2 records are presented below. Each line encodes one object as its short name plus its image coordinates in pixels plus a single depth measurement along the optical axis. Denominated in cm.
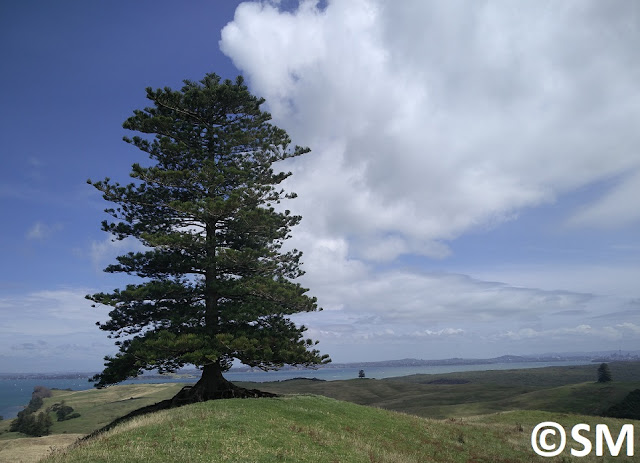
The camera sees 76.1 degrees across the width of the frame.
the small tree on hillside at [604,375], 7675
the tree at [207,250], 2309
